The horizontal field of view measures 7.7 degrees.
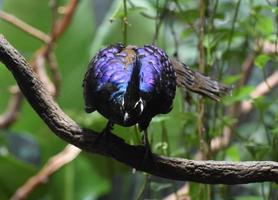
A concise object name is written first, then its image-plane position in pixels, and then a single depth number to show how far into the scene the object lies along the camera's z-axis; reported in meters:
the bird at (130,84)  3.06
